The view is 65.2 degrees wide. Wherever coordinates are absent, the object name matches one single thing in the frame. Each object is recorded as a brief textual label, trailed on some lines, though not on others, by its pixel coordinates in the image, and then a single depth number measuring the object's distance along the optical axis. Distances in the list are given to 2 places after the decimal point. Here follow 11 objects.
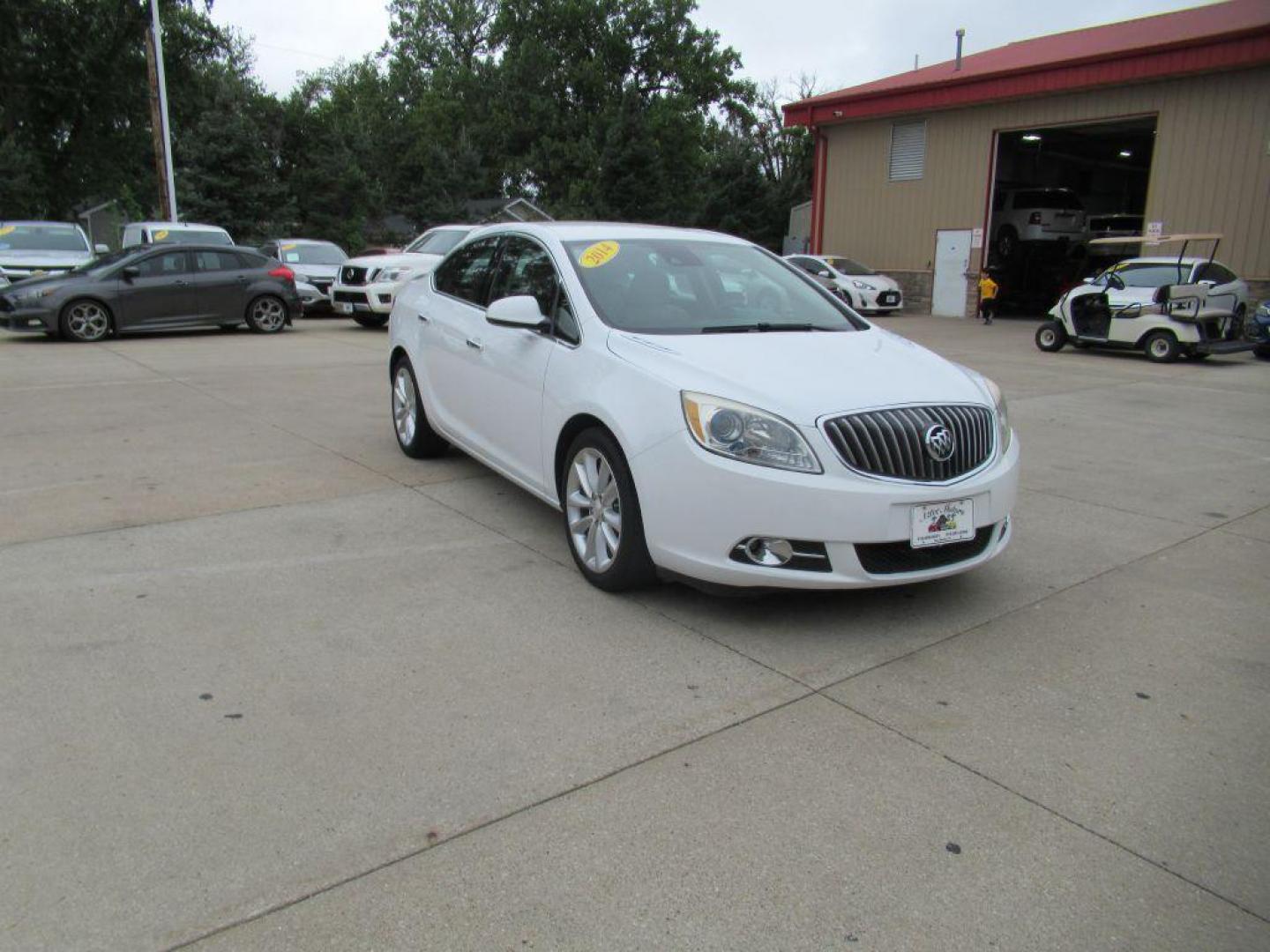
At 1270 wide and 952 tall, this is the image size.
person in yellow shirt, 23.28
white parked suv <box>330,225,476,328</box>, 17.03
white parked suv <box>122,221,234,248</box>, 18.36
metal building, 20.19
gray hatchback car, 14.22
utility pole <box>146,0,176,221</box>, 24.94
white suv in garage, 25.31
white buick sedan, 3.98
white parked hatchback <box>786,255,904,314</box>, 24.36
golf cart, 14.99
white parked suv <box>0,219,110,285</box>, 17.52
